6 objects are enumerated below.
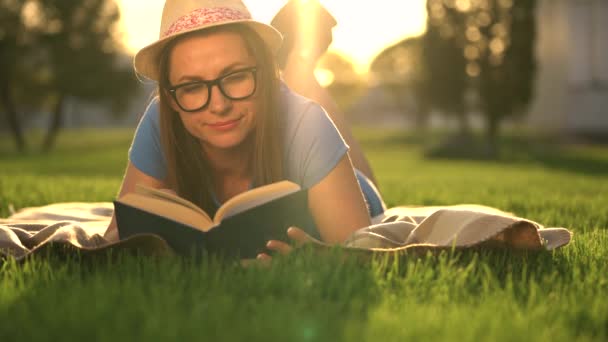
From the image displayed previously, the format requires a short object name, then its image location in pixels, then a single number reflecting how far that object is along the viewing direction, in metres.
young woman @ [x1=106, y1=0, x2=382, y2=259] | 2.84
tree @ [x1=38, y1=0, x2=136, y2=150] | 26.69
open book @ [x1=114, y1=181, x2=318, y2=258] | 2.47
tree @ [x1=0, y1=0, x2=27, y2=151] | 25.64
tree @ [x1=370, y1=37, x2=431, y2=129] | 44.66
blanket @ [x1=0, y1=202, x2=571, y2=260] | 2.66
